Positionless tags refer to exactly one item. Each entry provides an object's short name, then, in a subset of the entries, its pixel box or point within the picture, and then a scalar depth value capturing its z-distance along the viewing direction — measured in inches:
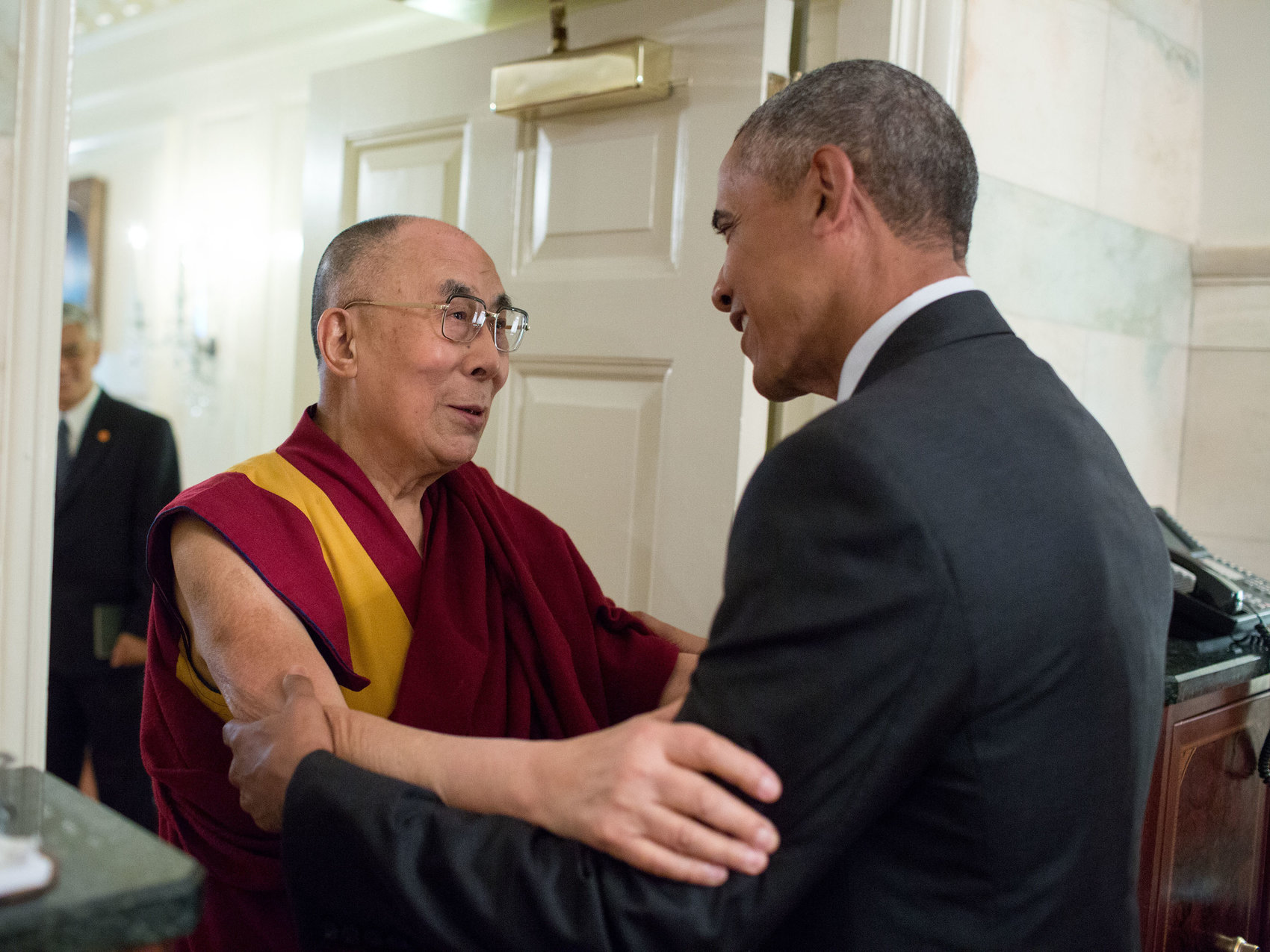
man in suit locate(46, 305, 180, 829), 116.4
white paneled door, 82.7
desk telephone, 75.6
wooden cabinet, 69.5
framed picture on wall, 191.8
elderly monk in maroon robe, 49.0
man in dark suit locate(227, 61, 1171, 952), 33.5
